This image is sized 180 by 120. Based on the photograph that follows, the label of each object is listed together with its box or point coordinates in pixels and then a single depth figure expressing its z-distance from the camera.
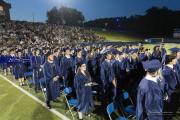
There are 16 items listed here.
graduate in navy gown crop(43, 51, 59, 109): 4.49
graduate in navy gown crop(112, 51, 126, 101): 4.57
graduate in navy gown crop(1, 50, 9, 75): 8.52
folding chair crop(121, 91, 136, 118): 3.11
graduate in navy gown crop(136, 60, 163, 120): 2.33
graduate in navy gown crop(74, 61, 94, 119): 3.75
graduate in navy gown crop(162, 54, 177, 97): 3.56
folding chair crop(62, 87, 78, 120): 3.93
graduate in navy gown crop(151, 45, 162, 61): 6.53
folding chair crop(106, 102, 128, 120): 2.84
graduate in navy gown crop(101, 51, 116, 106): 4.38
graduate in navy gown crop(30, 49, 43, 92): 5.87
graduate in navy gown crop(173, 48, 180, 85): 3.85
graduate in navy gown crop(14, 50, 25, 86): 6.89
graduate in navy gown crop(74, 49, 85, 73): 5.29
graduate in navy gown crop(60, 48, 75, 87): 5.04
